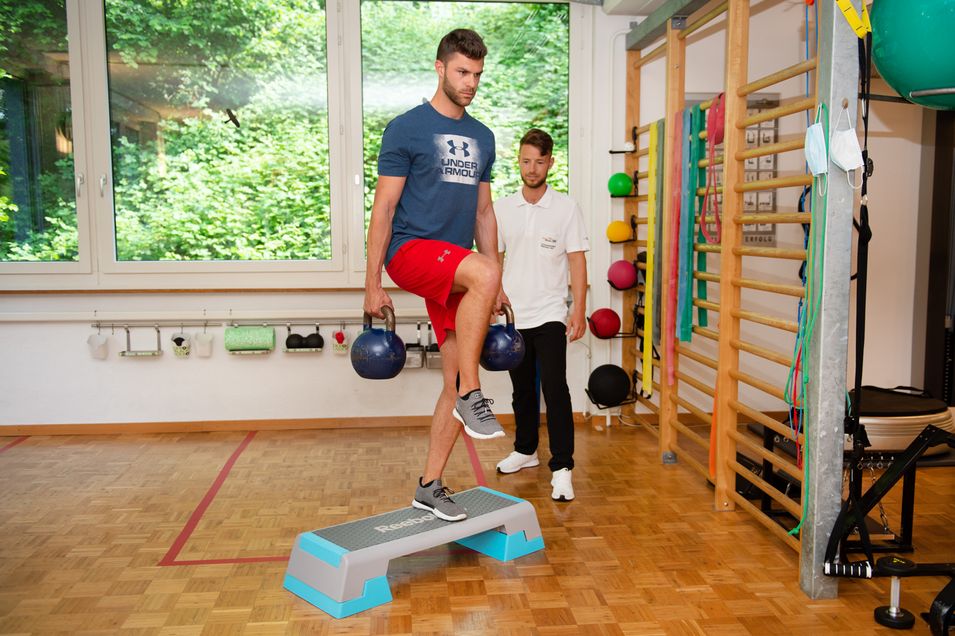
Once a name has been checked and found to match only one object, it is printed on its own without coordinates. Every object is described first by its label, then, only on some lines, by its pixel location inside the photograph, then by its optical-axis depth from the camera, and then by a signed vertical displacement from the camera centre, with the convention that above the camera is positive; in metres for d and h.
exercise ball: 2.28 +0.50
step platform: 2.59 -1.01
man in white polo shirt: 3.75 -0.22
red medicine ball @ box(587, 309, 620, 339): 4.83 -0.53
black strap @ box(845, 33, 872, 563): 2.48 -0.26
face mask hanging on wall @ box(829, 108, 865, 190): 2.48 +0.23
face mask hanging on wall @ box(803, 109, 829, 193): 2.55 +0.23
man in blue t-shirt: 2.68 -0.01
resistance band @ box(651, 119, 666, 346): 4.37 -0.06
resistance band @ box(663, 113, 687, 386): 3.99 +0.12
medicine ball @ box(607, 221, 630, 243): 4.93 -0.02
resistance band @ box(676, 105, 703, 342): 3.85 +0.08
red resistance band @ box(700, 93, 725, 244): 3.54 +0.41
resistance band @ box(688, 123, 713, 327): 3.86 -0.14
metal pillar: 2.53 -0.33
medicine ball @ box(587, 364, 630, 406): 4.68 -0.85
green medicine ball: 4.95 +0.26
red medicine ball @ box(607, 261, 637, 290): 4.89 -0.26
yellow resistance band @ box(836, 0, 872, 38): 2.44 +0.60
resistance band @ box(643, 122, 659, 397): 4.46 -0.16
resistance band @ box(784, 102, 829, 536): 2.60 -0.28
